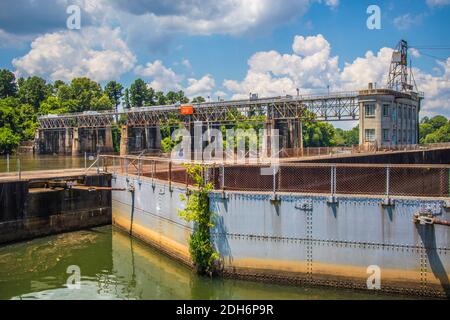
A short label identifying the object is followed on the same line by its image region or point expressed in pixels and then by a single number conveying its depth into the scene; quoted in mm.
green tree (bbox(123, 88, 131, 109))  148900
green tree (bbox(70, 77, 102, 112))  142125
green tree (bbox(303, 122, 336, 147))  142388
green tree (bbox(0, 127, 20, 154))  91531
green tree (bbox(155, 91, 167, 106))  150500
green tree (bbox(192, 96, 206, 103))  153375
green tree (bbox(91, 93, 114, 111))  140625
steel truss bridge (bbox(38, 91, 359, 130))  70625
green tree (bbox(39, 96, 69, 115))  135550
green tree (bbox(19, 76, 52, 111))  156125
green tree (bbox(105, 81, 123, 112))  154500
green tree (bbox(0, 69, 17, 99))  167750
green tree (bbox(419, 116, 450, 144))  181375
